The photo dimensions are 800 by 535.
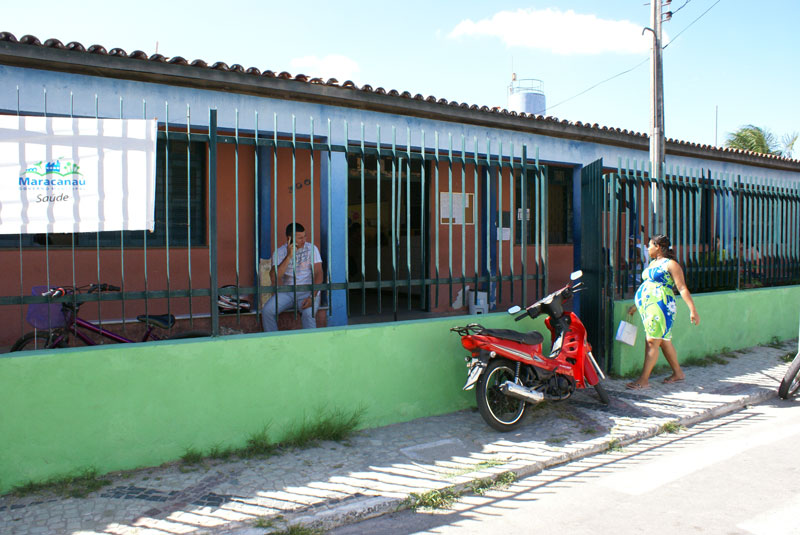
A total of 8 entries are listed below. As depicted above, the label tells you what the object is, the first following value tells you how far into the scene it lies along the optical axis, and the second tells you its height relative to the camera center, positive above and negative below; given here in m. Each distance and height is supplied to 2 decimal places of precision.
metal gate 6.51 -0.06
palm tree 22.66 +4.60
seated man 6.02 -0.04
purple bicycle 4.91 -0.51
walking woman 6.11 -0.39
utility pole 9.64 +2.54
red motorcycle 4.96 -0.90
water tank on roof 18.55 +5.02
